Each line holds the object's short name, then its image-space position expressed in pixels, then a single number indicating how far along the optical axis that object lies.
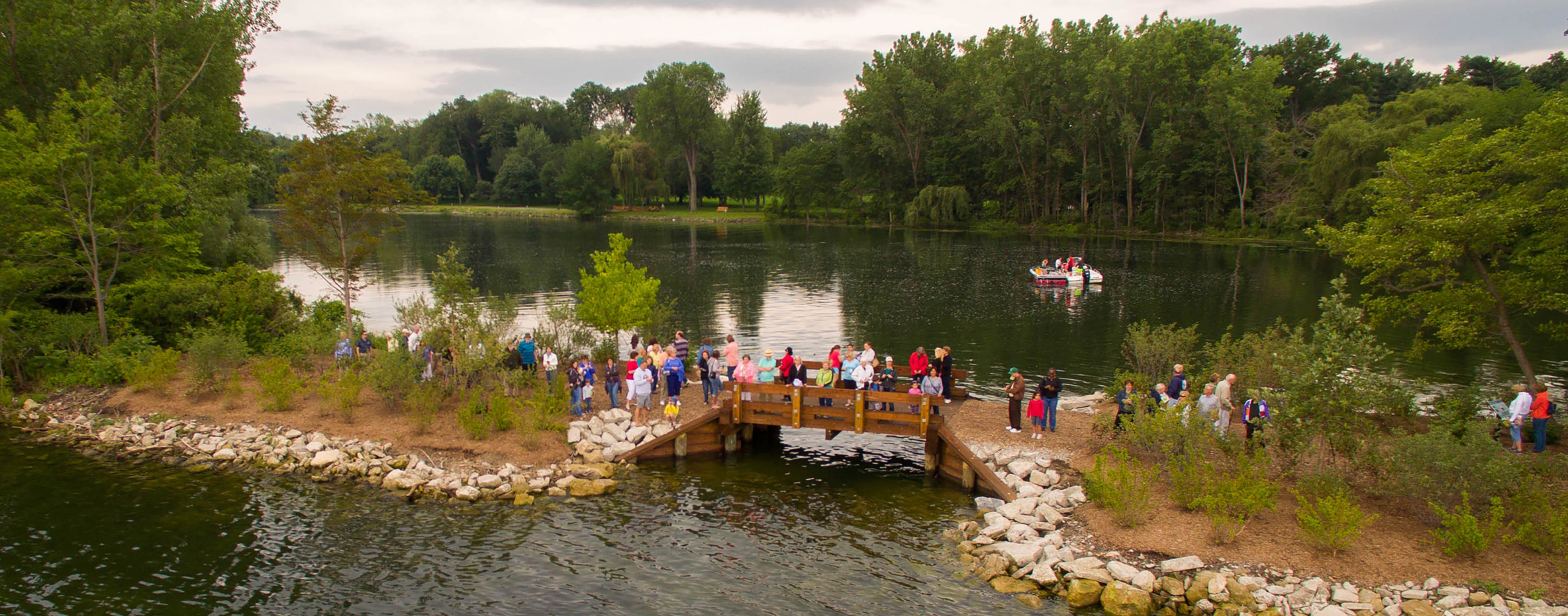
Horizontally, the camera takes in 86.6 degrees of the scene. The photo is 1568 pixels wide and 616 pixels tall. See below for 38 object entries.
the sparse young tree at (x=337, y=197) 23.03
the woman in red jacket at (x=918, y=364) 18.34
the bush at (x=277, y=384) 19.05
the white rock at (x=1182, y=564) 11.88
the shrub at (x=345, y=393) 18.50
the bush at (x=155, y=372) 20.38
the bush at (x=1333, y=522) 11.56
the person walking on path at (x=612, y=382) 18.94
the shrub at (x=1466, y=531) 11.00
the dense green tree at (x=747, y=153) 103.62
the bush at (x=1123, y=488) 13.09
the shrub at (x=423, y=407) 17.81
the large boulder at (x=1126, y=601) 11.48
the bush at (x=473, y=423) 17.41
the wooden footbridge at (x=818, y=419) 17.06
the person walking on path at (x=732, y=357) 19.69
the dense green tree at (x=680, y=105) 99.50
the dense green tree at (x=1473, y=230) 16.41
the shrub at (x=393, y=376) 18.61
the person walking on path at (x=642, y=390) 17.81
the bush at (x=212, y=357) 19.94
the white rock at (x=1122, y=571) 11.91
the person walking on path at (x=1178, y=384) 16.48
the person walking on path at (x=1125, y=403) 15.55
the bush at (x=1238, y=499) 12.33
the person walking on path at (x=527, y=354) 19.75
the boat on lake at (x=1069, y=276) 44.62
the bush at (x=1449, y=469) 11.64
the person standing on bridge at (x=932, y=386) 17.78
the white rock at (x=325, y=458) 16.81
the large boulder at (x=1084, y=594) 11.80
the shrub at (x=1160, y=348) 20.00
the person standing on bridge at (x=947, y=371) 18.33
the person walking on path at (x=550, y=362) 19.39
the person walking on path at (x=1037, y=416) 16.59
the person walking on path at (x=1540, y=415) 15.09
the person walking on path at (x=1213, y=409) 15.48
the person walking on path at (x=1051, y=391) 16.44
